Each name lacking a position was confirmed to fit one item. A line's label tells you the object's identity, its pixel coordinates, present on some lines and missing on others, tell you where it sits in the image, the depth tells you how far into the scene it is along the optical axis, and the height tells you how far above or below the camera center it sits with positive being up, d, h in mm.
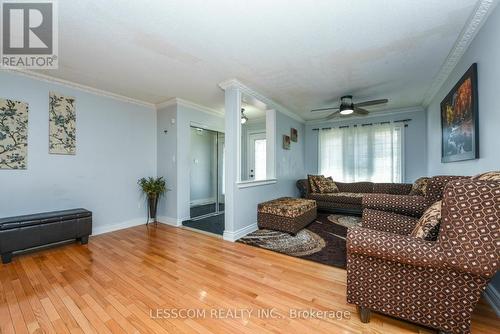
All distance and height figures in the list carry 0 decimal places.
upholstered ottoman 3326 -804
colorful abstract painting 2088 +545
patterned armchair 1120 -586
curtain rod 4766 +1066
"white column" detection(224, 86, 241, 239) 3277 +294
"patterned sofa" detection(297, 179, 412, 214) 4590 -628
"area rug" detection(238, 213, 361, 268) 2611 -1106
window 4867 +354
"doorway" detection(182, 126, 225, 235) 5149 -220
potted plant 4117 -442
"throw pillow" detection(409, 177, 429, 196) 3521 -363
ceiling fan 3762 +1097
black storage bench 2455 -799
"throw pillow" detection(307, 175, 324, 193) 5176 -374
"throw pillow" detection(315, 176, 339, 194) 5125 -459
